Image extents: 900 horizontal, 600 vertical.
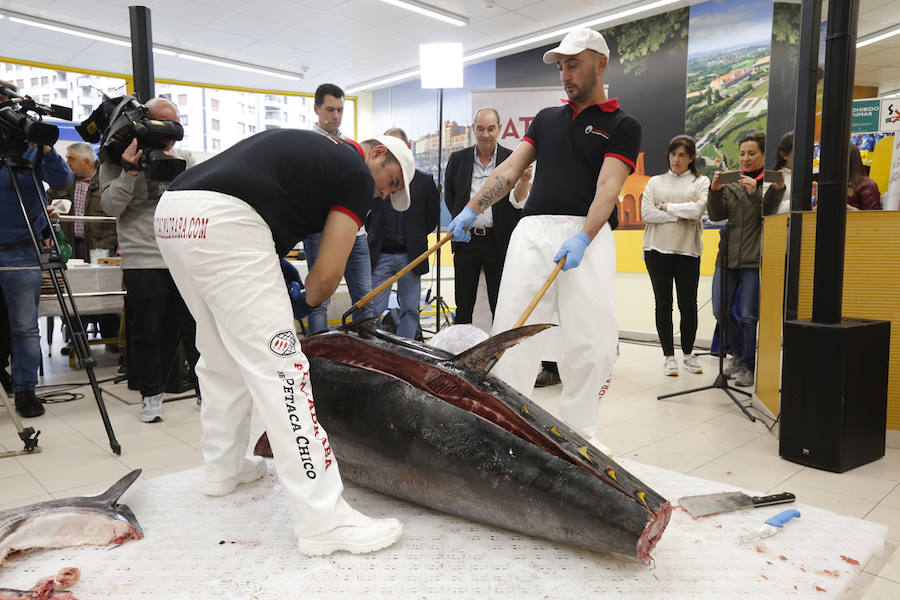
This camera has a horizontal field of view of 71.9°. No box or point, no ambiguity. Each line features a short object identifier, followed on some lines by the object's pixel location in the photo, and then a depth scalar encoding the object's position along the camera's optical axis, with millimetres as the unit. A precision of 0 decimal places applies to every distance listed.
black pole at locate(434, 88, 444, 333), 5289
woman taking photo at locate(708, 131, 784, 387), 4438
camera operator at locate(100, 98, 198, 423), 3430
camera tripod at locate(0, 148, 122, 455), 2928
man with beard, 2600
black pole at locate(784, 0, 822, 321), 3268
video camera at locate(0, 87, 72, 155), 2935
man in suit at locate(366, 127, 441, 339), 4762
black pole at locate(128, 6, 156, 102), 4570
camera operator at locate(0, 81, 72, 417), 3592
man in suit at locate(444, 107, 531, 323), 4438
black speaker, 2771
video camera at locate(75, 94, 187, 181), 2885
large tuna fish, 1717
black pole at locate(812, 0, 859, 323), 2836
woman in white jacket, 4781
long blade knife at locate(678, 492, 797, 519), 2137
